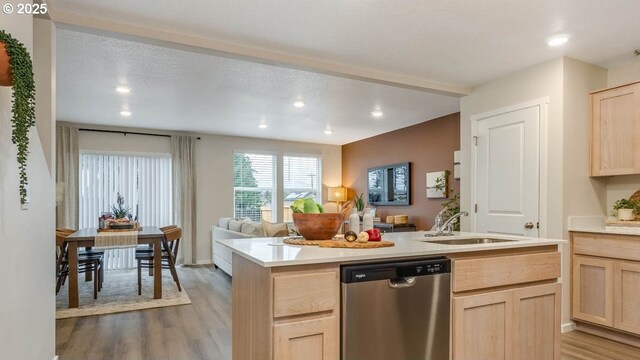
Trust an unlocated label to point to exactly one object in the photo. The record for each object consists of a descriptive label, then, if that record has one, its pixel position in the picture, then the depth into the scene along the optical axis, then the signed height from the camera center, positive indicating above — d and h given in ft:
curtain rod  20.65 +2.70
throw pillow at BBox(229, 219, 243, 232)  17.07 -2.14
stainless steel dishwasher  5.68 -2.11
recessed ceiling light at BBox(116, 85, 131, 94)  13.71 +3.38
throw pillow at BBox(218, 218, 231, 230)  19.29 -2.33
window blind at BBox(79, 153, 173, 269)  20.63 -0.49
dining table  13.37 -2.58
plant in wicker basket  16.99 -1.54
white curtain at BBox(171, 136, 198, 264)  21.98 -1.02
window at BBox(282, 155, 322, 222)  26.12 +0.05
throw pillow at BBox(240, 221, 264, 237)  15.44 -2.08
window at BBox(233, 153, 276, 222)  24.58 -0.41
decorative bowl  7.23 -0.87
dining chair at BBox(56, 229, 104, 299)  14.44 -3.27
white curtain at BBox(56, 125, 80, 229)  19.44 +0.20
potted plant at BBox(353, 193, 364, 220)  23.22 -1.51
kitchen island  5.30 -1.96
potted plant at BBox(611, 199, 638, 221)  10.26 -0.83
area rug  12.95 -4.59
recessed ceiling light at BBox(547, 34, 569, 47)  9.41 +3.57
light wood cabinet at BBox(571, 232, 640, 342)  9.60 -2.72
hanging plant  4.32 +1.16
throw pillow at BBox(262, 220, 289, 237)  15.51 -2.08
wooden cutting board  6.62 -1.17
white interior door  11.42 +0.27
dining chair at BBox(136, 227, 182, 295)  15.05 -3.08
